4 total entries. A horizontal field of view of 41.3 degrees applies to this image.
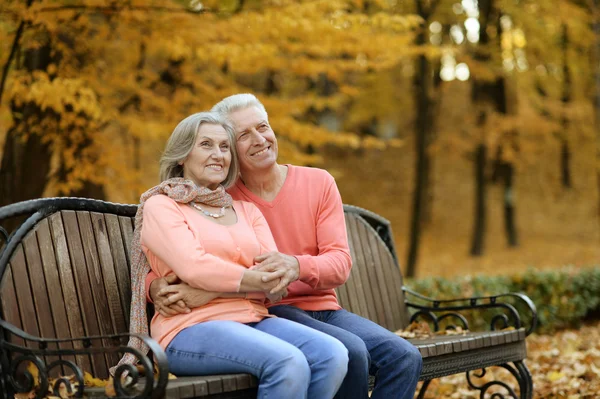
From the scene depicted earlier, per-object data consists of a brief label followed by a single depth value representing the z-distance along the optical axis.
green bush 8.58
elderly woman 2.98
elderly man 3.38
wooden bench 2.92
